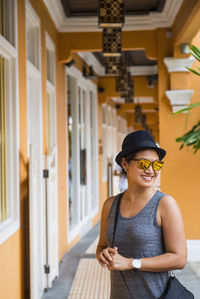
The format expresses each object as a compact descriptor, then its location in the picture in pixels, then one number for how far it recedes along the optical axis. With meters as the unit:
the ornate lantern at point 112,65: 6.05
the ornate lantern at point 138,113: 13.16
